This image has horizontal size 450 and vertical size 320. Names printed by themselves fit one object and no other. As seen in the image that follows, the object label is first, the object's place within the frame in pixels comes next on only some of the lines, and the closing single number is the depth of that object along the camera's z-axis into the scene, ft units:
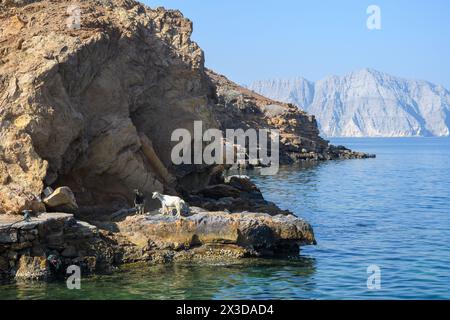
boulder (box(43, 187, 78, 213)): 98.48
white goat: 104.22
